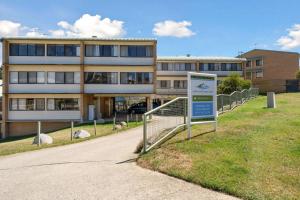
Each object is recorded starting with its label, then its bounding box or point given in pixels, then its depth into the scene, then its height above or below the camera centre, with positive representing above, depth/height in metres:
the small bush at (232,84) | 42.08 +2.31
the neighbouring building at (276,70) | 56.91 +5.89
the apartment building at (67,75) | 33.44 +2.82
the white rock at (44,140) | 18.72 -2.37
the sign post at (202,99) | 10.97 +0.08
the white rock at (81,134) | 20.81 -2.24
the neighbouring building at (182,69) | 53.84 +5.62
